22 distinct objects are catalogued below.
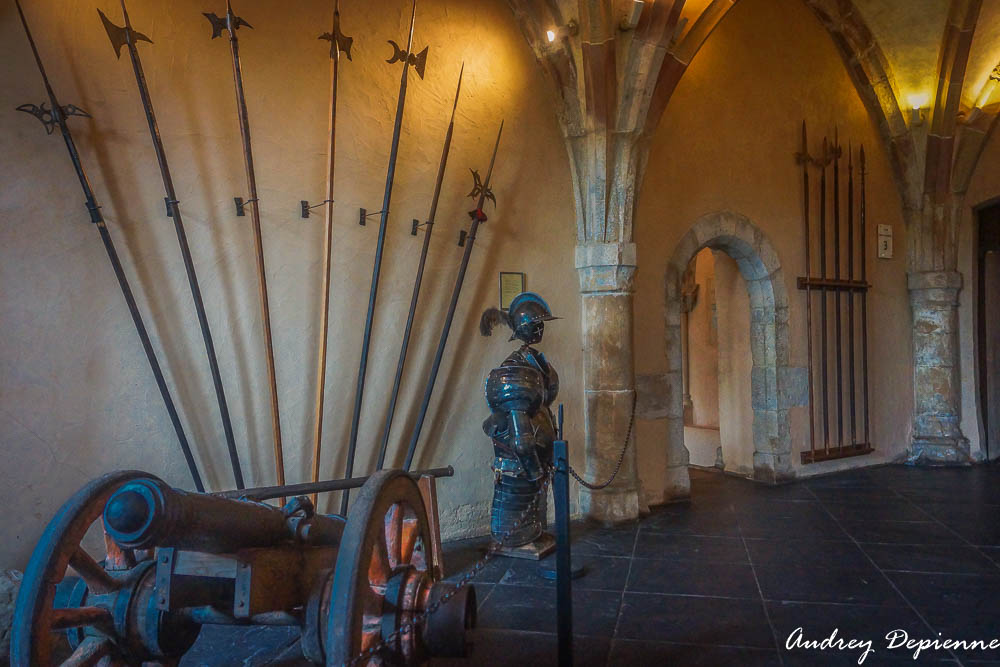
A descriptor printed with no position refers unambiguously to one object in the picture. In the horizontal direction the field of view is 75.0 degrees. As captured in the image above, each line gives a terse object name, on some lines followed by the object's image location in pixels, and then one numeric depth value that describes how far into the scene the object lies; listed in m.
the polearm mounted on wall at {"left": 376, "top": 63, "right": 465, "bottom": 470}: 3.96
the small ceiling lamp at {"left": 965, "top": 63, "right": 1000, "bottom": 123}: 6.52
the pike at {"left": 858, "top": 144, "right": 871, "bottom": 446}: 6.70
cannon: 1.58
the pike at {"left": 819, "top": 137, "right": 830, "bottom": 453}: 6.35
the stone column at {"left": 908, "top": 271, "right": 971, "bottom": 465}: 6.98
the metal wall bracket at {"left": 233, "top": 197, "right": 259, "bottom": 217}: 3.59
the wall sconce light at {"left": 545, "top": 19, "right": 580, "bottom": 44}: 4.59
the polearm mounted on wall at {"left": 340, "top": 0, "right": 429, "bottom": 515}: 3.76
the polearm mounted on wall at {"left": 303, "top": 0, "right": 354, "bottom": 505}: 3.62
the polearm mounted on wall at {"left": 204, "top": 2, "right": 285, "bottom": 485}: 3.40
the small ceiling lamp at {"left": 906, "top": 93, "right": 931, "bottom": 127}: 6.74
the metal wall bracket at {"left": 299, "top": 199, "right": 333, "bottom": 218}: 3.83
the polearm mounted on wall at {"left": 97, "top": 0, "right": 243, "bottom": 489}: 3.15
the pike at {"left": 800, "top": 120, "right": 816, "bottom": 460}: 6.21
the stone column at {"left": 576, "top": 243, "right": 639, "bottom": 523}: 4.80
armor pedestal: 3.97
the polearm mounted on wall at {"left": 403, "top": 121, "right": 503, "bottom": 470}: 4.06
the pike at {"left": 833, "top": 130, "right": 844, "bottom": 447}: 6.46
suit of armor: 3.74
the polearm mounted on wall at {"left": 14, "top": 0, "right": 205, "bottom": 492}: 2.99
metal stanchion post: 2.38
